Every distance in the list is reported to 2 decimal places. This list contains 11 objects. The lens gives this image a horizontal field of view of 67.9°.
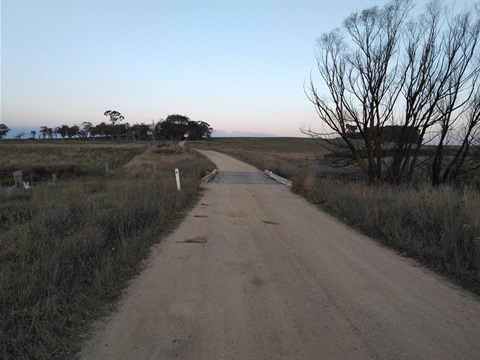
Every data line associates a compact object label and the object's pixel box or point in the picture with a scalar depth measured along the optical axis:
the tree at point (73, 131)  163.88
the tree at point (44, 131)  167.50
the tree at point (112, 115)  157.50
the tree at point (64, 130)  164.00
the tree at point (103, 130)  154.88
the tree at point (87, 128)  163.80
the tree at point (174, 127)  135.38
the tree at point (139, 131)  149.00
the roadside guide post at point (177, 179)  13.90
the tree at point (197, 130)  142.79
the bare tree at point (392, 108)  17.38
